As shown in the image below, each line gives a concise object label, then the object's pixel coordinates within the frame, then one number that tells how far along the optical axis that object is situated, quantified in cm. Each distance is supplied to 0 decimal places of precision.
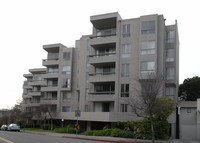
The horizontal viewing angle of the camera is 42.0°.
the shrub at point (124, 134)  2852
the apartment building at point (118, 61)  3634
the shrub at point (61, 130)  3789
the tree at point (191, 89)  5550
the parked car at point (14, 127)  4358
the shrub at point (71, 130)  3756
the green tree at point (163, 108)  2428
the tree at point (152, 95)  2366
